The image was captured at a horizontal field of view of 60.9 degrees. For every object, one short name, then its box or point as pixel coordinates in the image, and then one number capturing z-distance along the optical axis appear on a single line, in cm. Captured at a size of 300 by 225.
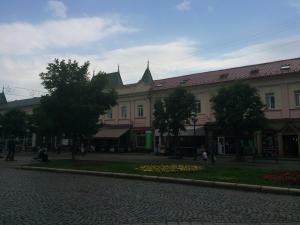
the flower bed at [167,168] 1219
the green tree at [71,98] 1819
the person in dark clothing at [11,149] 2043
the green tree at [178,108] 2278
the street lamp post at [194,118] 2164
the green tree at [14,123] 3696
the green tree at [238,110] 2008
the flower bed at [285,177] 899
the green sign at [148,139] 3211
